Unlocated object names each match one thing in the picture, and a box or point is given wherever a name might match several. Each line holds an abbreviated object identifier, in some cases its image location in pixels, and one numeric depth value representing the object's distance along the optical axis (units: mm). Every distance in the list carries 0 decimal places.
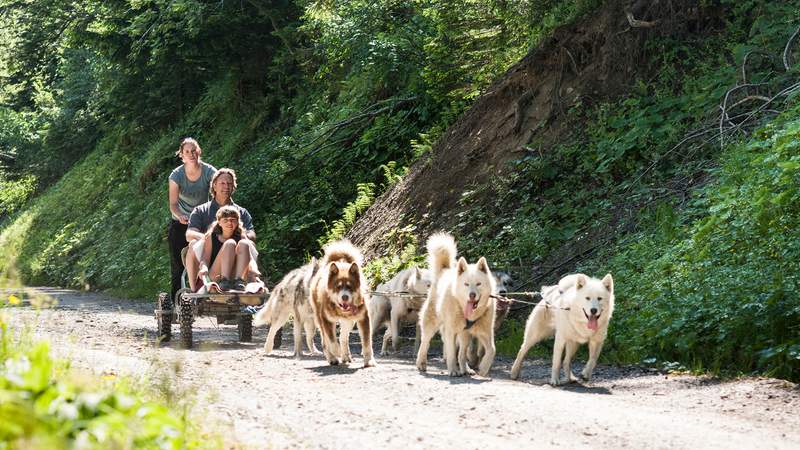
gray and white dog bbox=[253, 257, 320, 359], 12914
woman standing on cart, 14859
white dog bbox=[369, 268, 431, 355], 14648
